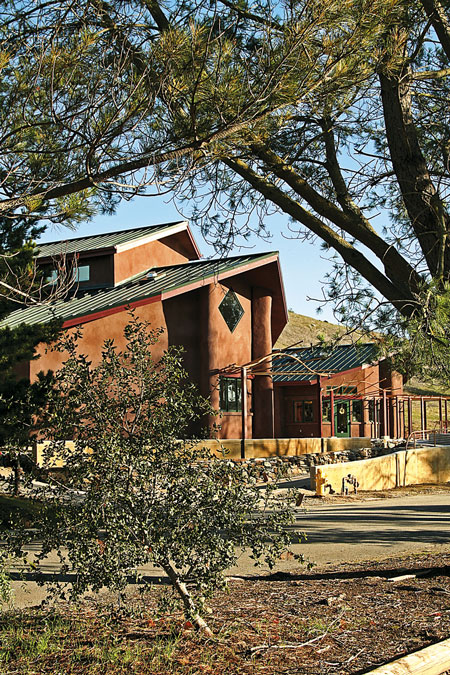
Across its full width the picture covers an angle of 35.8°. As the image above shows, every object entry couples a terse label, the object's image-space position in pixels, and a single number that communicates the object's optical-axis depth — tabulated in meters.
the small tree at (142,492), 4.74
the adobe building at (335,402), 30.69
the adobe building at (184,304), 20.61
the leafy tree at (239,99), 6.98
